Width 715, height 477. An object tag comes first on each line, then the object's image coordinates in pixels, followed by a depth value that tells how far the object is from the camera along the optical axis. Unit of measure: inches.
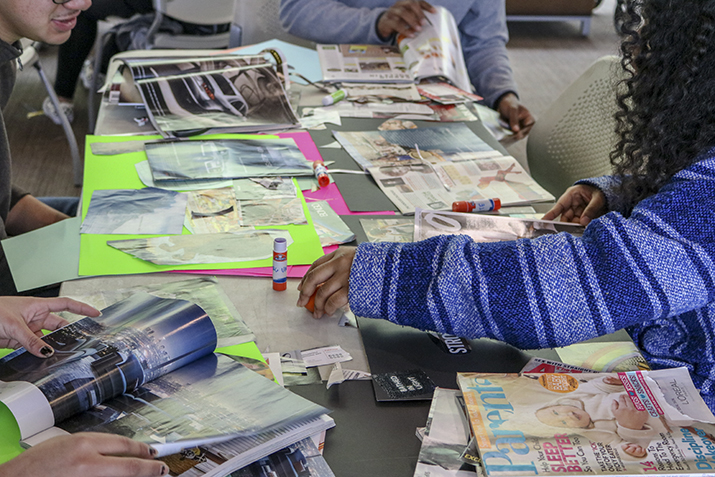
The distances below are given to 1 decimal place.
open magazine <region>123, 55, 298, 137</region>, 61.2
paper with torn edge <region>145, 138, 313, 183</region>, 53.2
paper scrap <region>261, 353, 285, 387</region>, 32.9
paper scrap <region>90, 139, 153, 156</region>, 56.0
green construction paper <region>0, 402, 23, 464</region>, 26.5
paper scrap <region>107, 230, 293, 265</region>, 42.4
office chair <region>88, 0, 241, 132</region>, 106.0
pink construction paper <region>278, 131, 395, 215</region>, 50.6
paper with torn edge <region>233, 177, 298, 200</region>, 51.1
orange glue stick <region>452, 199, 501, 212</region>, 50.6
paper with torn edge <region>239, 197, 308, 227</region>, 47.8
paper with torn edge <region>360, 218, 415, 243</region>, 46.7
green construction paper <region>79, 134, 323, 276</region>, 41.2
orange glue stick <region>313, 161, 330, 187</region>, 53.6
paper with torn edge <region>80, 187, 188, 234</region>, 45.3
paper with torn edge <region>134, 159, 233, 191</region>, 51.5
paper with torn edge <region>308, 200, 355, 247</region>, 46.0
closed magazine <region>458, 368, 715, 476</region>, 26.5
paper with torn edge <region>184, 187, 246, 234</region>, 46.3
